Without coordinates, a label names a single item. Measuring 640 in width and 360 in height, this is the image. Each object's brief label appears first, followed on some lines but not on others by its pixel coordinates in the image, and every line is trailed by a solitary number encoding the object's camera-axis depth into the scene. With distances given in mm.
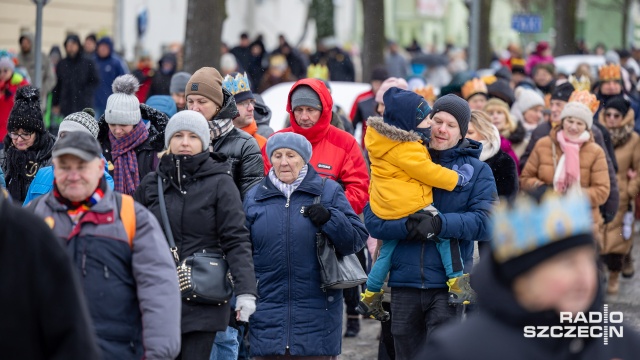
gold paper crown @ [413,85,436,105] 26641
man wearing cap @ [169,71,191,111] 22375
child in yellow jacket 14203
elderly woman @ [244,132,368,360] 13914
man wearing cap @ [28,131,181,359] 10461
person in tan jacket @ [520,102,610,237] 20891
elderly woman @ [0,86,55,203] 17017
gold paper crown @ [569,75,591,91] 26219
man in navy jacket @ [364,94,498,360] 14102
